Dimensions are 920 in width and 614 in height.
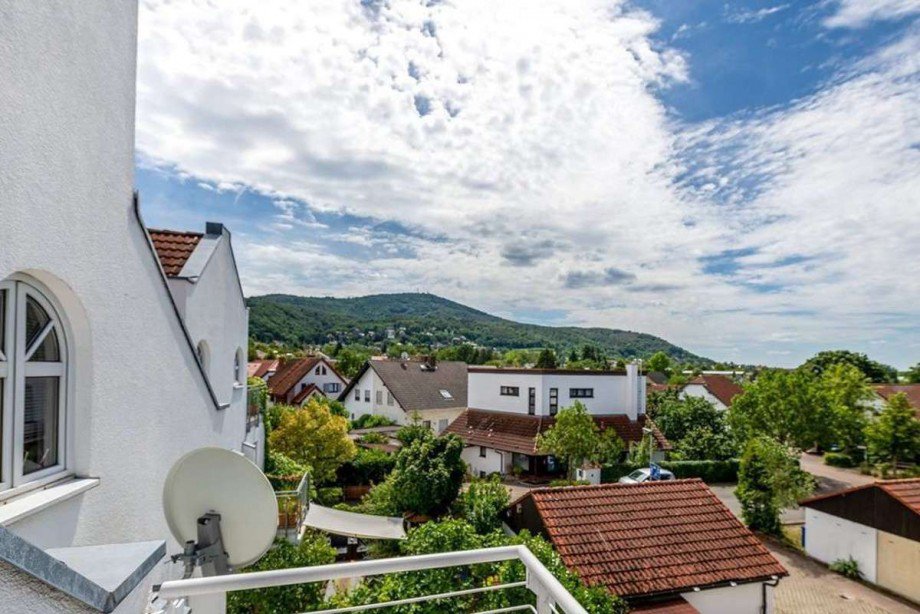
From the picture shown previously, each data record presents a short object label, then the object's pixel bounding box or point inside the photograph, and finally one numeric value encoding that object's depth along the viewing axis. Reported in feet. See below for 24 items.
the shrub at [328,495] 63.82
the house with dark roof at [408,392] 128.26
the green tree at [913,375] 220.43
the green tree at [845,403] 93.86
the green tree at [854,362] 219.41
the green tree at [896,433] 85.76
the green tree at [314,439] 62.90
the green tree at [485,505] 41.55
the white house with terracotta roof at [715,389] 169.99
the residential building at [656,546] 30.94
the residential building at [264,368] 166.30
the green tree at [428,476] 54.24
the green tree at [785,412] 90.48
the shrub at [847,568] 51.62
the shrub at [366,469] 74.28
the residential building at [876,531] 46.79
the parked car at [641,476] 76.06
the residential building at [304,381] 140.56
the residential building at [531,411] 90.33
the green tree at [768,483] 61.67
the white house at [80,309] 8.57
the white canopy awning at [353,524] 45.83
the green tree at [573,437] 77.10
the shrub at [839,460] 109.40
